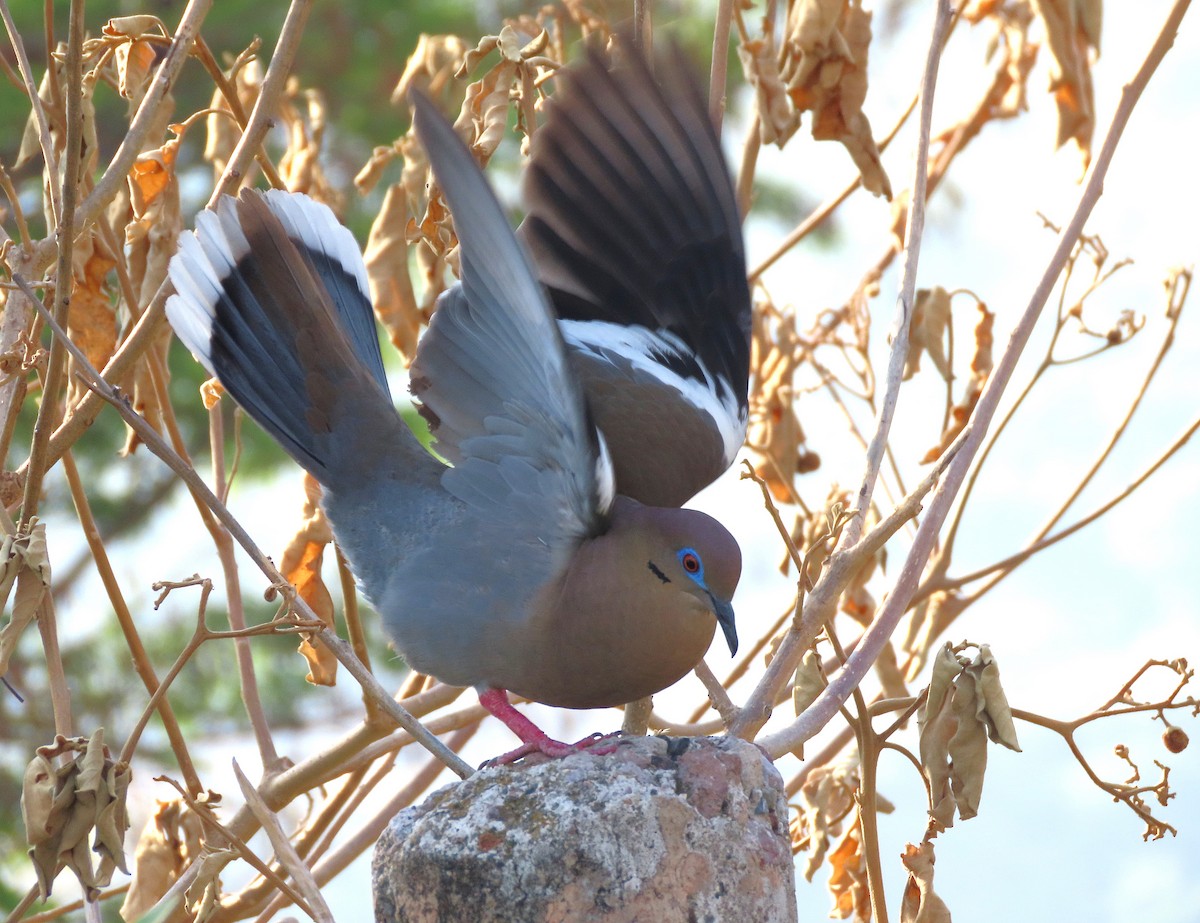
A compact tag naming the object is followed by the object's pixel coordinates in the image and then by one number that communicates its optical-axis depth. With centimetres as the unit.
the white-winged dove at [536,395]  848
